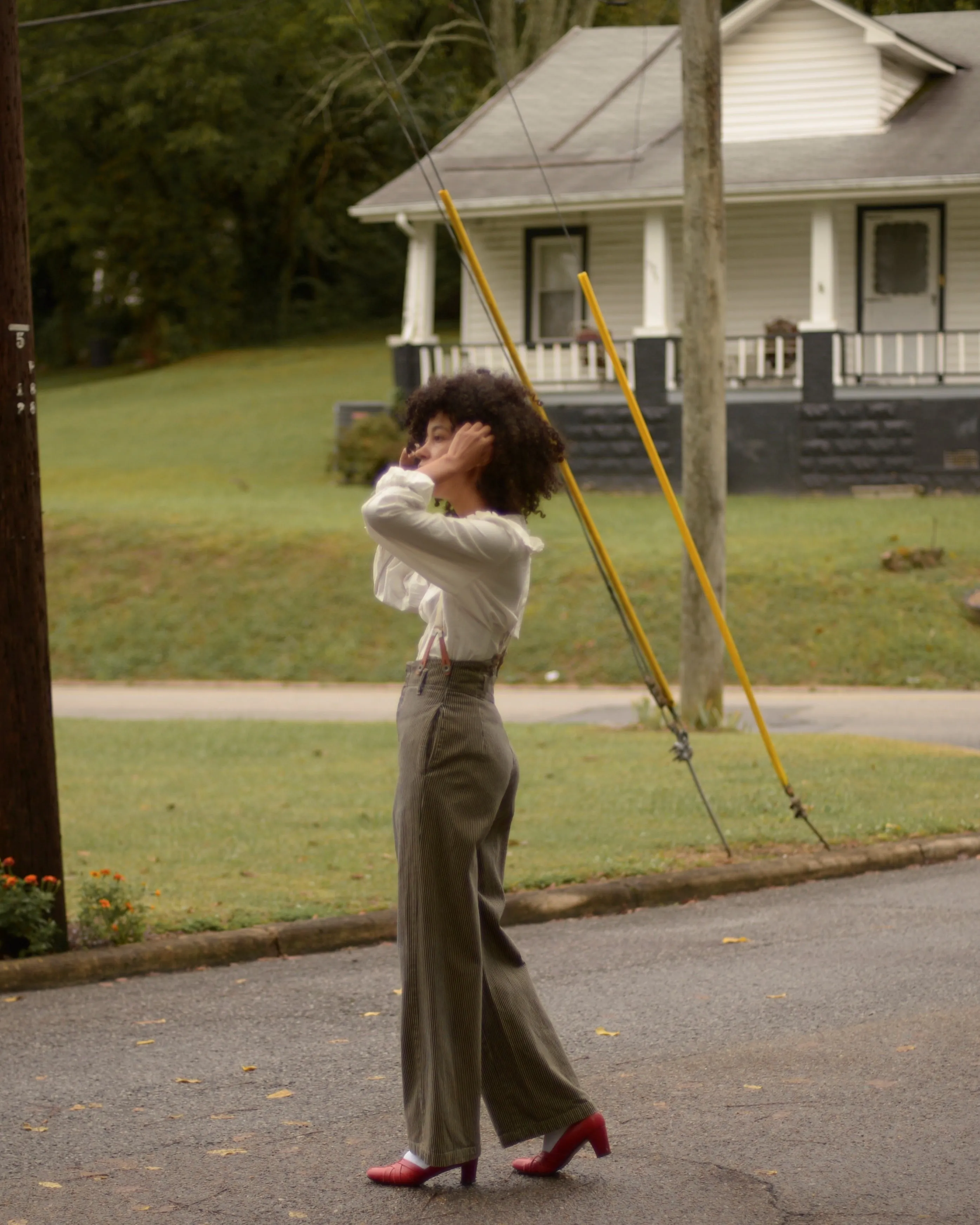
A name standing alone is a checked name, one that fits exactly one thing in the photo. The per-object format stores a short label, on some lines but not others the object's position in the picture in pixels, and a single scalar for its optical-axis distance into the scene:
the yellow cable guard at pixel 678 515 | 14.19
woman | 7.60
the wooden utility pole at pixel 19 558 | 12.41
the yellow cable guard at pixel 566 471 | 12.73
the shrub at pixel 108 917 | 13.00
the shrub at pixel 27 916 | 12.39
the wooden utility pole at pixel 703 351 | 24.59
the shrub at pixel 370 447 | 48.76
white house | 46.10
